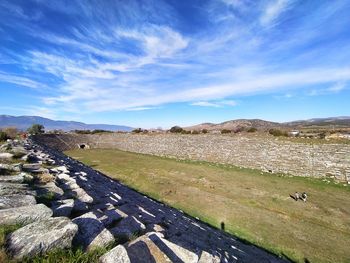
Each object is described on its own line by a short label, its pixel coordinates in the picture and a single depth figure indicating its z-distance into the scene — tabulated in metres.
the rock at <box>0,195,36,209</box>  3.96
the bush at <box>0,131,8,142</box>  23.17
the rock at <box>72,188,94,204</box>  5.36
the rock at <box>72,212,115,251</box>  3.29
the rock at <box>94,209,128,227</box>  4.17
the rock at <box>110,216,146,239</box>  3.84
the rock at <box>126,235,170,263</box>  3.20
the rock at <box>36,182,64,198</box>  5.16
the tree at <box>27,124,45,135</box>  58.38
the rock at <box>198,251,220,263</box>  3.60
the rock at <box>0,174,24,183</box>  5.55
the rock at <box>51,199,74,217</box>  3.95
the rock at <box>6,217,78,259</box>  2.83
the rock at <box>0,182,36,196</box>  4.55
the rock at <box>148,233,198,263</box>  3.52
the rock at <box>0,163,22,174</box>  6.52
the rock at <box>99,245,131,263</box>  2.94
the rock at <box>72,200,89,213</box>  4.45
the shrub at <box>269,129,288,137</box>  28.05
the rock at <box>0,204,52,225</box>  3.41
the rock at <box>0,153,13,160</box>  8.81
